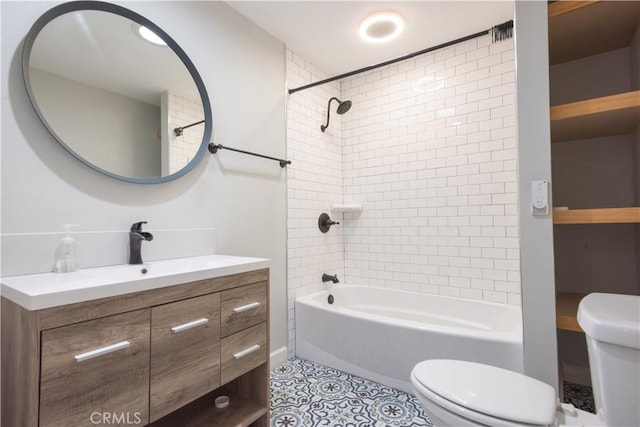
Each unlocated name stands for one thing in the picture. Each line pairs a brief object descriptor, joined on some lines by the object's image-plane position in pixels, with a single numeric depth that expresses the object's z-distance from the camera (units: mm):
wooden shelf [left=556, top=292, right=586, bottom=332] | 1283
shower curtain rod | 1643
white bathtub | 1778
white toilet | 947
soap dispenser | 1263
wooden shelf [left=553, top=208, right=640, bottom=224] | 1175
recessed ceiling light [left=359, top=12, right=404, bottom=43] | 2213
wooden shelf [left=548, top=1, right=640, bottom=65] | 1302
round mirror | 1316
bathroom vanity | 873
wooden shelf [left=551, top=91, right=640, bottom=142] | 1223
